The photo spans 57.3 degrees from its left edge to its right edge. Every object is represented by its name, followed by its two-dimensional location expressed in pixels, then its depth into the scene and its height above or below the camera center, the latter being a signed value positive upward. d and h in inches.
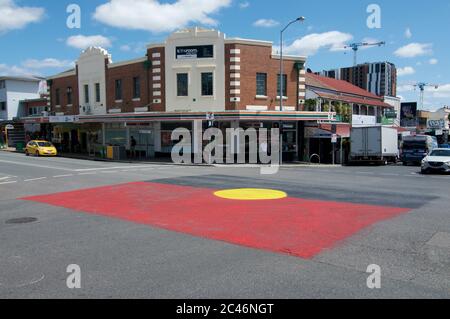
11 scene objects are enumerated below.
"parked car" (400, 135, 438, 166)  1237.7 -46.1
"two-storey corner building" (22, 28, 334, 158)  1229.1 +142.4
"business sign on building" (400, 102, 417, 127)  2982.3 +144.2
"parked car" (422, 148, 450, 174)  884.0 -63.2
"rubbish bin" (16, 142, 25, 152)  1752.0 -43.3
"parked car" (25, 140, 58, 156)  1402.6 -43.4
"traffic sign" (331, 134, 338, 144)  1179.9 -10.7
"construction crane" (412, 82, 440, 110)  5723.4 +665.2
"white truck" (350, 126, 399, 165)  1230.9 -30.6
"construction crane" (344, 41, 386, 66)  3931.6 +854.9
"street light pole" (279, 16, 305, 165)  1197.1 +113.1
